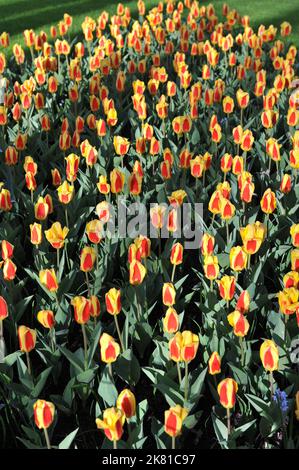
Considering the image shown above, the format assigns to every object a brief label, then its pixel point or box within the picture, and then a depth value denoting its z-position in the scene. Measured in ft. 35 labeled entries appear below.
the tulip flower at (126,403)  6.10
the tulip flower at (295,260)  8.40
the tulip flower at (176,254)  8.57
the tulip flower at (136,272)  7.94
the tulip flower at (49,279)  8.02
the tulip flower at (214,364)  7.06
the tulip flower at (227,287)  7.89
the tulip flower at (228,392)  6.40
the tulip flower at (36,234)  8.94
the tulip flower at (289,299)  7.45
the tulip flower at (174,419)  6.02
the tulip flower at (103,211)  9.30
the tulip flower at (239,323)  7.27
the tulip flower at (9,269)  8.24
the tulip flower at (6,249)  8.39
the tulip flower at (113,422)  5.87
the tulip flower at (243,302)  7.66
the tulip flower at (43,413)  6.15
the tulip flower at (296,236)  8.64
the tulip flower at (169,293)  7.62
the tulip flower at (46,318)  7.58
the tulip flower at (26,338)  7.09
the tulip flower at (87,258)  8.21
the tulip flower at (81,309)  7.44
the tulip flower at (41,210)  9.64
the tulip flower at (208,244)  8.62
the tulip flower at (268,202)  9.61
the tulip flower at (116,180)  9.93
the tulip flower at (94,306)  7.85
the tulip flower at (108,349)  6.69
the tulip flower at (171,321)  7.23
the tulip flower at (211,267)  8.27
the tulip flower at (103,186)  10.20
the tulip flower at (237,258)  8.20
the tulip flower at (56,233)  8.69
